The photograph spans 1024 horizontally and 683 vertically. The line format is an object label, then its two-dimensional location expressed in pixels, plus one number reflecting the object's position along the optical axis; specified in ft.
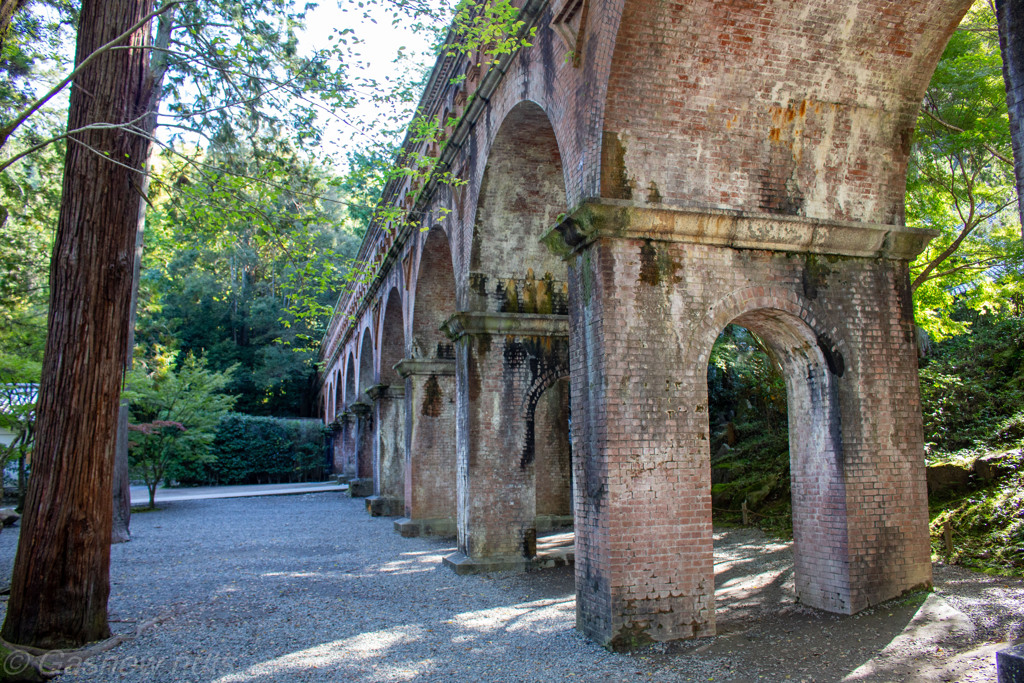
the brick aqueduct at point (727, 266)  20.02
